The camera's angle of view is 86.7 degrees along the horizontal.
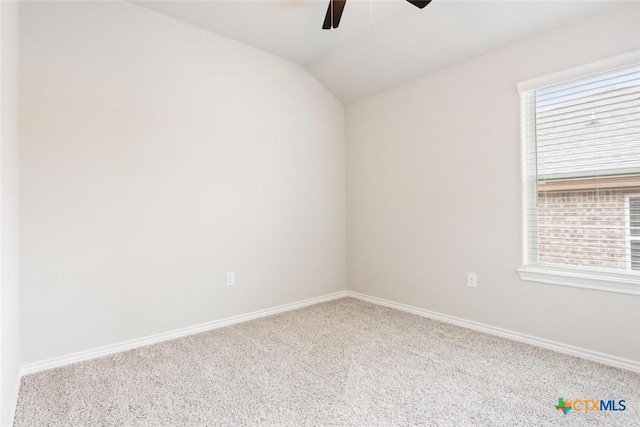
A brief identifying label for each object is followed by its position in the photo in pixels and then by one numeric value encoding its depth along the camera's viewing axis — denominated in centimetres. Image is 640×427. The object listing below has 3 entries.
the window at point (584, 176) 210
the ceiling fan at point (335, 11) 198
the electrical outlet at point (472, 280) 281
